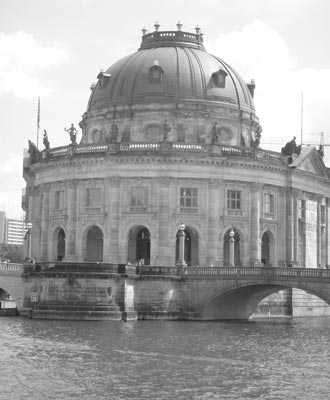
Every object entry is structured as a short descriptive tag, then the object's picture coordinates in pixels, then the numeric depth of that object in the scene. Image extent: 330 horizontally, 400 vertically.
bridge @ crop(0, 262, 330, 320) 79.81
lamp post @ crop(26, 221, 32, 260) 98.38
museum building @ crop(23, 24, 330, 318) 97.94
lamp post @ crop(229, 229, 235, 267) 94.19
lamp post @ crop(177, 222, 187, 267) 87.94
